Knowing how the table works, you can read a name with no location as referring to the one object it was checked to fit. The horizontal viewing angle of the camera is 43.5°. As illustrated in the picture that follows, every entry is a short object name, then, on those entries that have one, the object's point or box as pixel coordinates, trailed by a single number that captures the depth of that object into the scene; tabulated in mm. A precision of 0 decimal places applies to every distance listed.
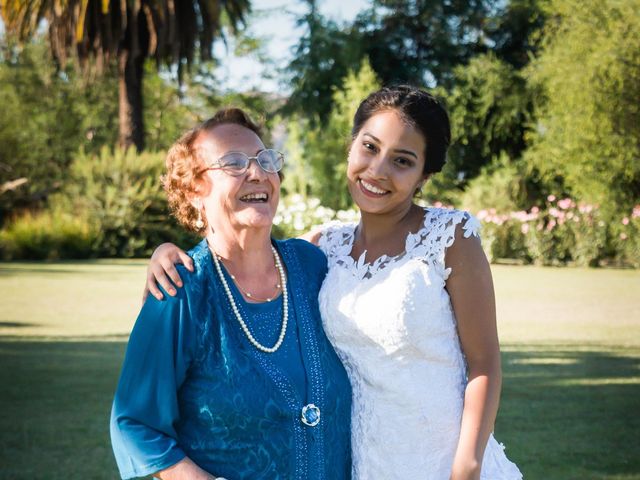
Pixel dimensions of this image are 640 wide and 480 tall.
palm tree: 24422
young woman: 2607
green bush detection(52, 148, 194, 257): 25984
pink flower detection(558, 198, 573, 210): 23220
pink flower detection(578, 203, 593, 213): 22609
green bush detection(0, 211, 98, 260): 25250
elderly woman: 2375
